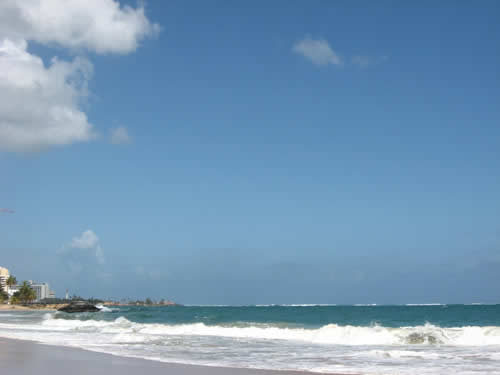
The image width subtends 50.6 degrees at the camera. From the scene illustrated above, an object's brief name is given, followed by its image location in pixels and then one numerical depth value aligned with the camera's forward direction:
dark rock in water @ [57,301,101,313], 83.62
